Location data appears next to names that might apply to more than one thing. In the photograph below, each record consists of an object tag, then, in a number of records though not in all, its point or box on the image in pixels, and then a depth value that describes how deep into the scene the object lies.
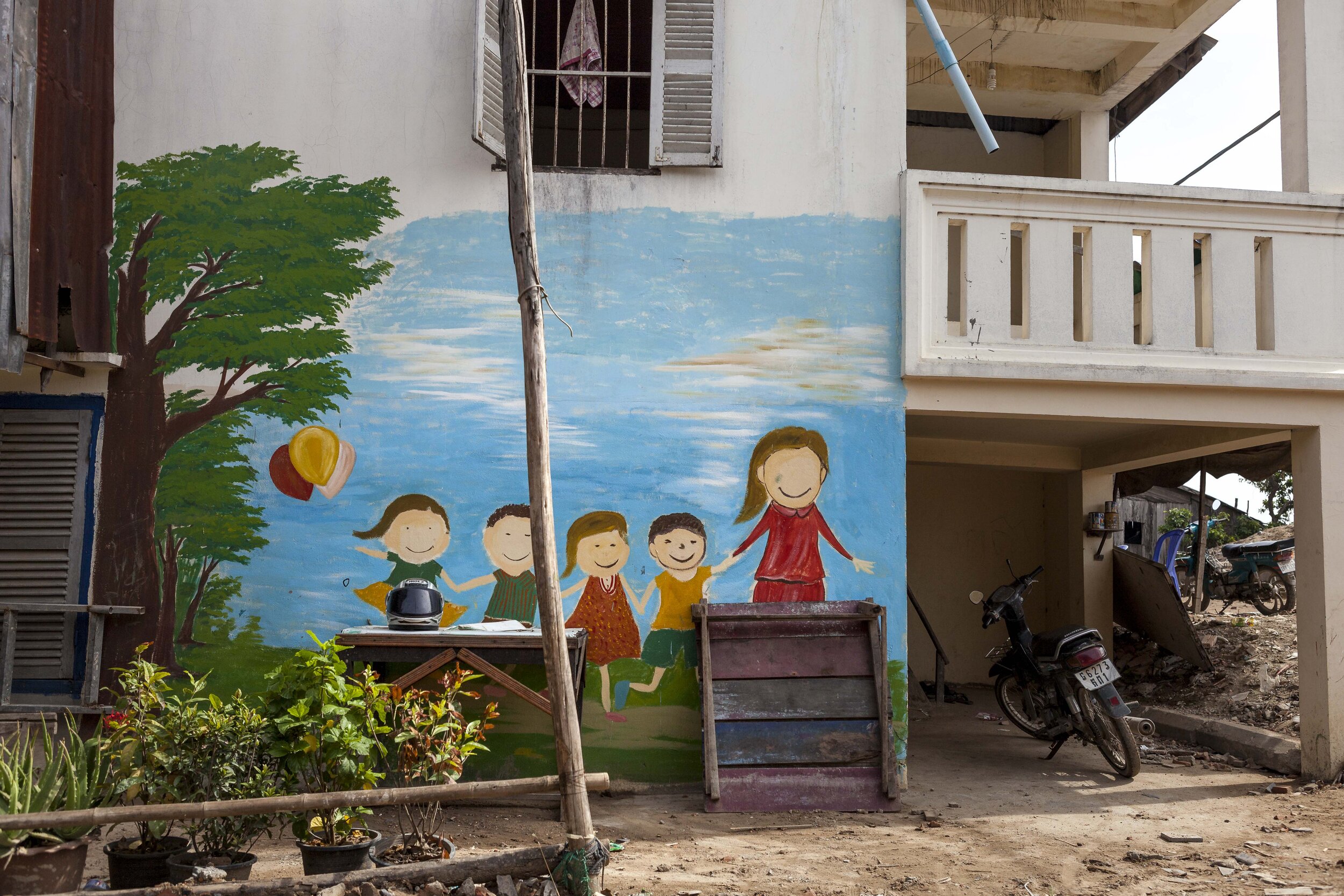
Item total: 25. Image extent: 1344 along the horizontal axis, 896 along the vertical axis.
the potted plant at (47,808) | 3.92
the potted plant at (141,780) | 4.30
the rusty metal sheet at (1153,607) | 9.37
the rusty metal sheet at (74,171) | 5.91
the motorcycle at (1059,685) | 6.84
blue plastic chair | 12.23
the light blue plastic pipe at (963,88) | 6.43
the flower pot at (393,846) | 4.41
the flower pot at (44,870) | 3.91
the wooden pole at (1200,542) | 10.29
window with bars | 6.45
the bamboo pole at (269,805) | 3.77
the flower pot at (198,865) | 4.16
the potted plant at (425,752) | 4.45
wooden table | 5.65
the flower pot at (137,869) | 4.32
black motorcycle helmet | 5.79
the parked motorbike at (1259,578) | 11.94
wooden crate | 6.02
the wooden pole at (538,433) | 4.20
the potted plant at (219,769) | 4.29
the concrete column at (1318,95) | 6.87
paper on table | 5.93
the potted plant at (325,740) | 4.19
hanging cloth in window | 6.98
